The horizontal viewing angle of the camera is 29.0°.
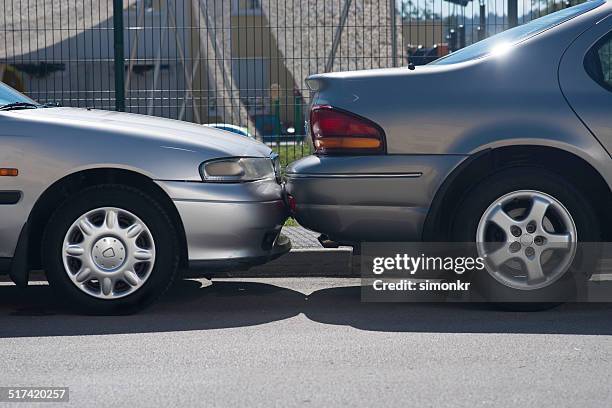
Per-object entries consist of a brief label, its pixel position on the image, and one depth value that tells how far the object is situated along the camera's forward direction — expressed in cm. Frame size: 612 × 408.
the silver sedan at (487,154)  611
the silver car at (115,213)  620
